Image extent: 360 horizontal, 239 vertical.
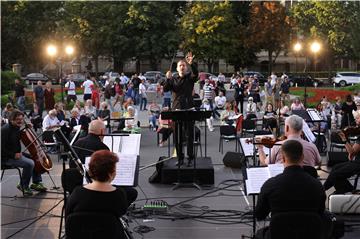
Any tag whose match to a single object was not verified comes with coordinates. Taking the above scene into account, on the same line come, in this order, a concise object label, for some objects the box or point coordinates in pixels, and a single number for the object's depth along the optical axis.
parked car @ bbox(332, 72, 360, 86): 49.16
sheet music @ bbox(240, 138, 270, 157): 10.30
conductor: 11.02
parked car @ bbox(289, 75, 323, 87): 47.92
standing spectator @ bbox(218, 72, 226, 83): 36.16
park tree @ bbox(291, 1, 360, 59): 49.31
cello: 10.08
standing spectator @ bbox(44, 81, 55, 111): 22.36
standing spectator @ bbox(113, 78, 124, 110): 28.22
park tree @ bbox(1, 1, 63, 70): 56.50
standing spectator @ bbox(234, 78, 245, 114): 25.69
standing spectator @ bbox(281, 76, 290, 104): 30.03
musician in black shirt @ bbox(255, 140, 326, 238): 5.20
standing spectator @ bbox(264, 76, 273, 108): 28.74
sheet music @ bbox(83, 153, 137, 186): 6.93
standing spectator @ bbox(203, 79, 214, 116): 24.48
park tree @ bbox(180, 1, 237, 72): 53.94
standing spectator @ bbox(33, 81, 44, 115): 22.58
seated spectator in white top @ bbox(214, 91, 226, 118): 24.28
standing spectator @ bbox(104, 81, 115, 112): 26.64
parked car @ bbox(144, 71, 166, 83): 44.69
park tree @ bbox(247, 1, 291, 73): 55.69
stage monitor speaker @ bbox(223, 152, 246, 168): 12.90
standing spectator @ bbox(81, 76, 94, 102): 25.31
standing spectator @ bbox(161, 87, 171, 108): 25.99
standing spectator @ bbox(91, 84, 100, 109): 24.34
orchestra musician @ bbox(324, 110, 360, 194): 8.91
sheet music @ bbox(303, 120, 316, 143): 9.83
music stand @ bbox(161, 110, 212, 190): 10.28
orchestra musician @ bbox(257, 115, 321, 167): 7.29
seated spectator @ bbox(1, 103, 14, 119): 16.45
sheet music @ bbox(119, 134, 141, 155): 9.21
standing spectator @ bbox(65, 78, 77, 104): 27.17
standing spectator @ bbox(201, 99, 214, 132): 20.61
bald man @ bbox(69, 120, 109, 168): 8.23
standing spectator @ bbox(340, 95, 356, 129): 15.92
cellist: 9.89
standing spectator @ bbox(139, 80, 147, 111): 28.63
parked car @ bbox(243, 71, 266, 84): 49.43
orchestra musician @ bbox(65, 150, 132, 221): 5.06
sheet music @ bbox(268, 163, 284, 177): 6.29
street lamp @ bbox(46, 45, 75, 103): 26.14
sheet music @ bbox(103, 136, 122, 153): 9.30
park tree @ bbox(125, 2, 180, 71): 53.44
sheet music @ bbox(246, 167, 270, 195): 6.40
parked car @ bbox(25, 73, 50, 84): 50.29
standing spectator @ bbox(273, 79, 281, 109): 28.57
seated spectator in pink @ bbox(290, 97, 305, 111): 17.40
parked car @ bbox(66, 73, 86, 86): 48.38
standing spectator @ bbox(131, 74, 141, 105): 31.22
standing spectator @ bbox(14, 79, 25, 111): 23.33
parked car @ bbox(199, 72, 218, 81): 36.05
